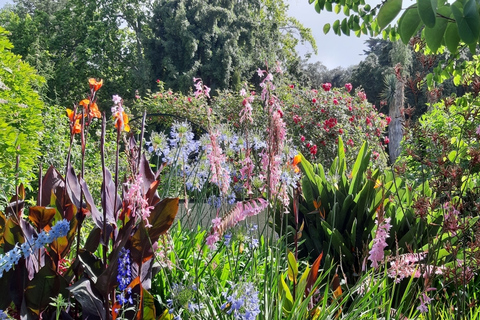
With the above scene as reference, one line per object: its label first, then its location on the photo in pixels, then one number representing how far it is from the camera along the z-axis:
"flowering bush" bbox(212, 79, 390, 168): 9.54
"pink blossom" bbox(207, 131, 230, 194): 1.91
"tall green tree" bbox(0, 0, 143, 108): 21.64
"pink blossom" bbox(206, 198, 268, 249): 1.73
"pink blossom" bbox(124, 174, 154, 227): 1.50
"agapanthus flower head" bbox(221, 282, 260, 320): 1.46
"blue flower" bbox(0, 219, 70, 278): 1.11
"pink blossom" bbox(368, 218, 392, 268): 1.77
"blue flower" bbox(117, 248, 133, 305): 1.61
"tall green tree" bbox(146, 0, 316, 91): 20.52
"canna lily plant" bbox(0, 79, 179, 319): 1.57
